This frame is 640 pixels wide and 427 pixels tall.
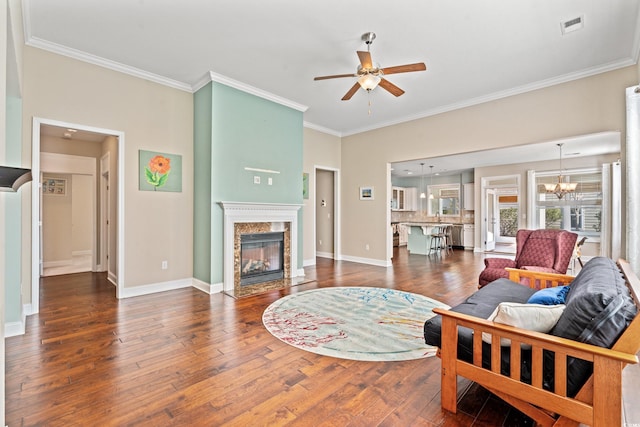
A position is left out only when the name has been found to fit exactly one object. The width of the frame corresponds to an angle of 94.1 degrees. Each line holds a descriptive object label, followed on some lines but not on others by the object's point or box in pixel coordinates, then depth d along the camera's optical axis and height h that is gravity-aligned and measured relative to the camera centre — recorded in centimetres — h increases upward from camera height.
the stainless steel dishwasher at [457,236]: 1011 -83
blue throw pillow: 201 -59
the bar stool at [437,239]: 855 -82
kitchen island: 815 -72
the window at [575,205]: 782 +19
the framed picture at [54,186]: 641 +51
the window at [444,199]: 1056 +44
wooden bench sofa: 128 -78
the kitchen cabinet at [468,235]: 982 -79
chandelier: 737 +62
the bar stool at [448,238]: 935 -86
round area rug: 254 -118
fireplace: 438 -42
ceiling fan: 305 +149
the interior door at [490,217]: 942 -17
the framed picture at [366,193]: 662 +41
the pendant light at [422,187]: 1085 +92
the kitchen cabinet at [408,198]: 1141 +52
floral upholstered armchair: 381 -58
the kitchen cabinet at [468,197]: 1004 +50
